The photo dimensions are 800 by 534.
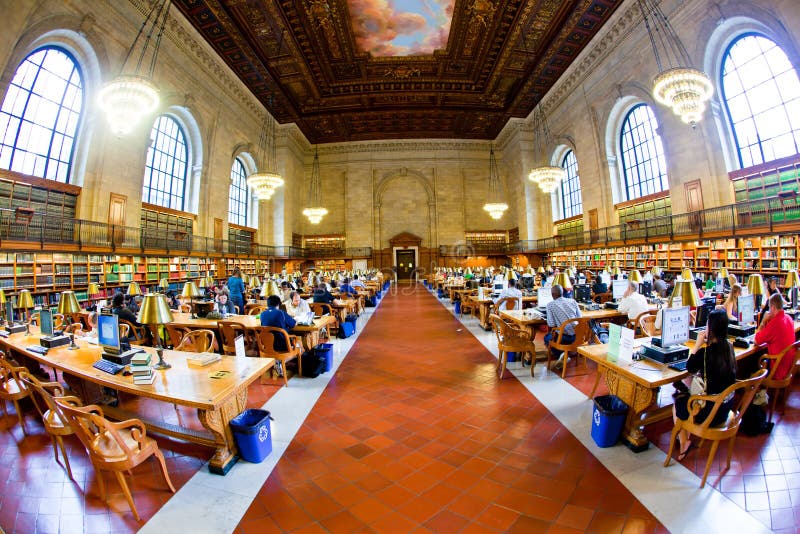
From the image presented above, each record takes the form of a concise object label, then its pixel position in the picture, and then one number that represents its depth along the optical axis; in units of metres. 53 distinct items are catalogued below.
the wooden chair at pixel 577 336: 4.26
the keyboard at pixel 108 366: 2.71
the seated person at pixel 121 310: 4.77
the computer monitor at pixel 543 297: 5.26
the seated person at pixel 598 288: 7.48
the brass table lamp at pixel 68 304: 3.92
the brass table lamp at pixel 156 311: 2.76
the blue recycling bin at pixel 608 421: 2.56
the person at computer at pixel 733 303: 3.89
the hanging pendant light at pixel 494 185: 24.94
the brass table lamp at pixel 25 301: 4.27
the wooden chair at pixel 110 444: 1.93
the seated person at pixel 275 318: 4.26
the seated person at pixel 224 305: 5.68
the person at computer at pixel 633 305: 4.65
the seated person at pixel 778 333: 2.81
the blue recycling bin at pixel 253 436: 2.46
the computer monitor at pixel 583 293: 6.06
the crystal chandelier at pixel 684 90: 7.56
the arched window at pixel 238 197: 18.12
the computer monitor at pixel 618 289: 6.17
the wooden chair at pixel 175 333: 4.50
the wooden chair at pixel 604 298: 7.29
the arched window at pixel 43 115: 8.05
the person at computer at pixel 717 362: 2.16
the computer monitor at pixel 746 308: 3.65
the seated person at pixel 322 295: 6.65
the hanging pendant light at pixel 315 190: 24.78
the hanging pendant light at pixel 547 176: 14.22
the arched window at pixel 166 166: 12.54
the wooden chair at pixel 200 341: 3.84
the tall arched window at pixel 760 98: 8.47
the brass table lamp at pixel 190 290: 5.44
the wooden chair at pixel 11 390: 3.10
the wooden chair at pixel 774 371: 2.71
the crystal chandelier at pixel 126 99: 7.76
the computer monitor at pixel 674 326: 2.79
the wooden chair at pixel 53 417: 2.19
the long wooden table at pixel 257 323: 4.67
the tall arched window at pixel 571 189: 18.64
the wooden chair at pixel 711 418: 2.05
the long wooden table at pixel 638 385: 2.45
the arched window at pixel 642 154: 12.88
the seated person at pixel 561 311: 4.38
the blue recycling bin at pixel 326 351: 4.63
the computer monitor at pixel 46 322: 3.72
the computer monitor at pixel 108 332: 2.83
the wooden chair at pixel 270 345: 4.20
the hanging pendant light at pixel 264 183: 14.41
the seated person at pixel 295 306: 5.12
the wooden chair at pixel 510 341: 4.36
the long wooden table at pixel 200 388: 2.27
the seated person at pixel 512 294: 6.12
